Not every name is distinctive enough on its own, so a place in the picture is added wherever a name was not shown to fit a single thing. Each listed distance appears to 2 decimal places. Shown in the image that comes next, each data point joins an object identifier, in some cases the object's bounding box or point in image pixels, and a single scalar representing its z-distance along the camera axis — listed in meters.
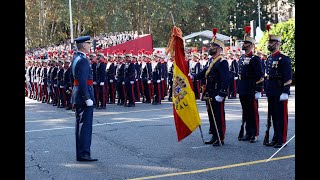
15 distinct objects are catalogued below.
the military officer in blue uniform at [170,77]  19.47
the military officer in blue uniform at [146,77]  18.84
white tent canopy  34.56
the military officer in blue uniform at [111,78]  18.56
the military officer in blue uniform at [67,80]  17.48
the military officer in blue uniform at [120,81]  18.19
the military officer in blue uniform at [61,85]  18.55
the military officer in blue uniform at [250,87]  9.39
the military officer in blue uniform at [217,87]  9.34
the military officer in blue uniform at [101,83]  17.52
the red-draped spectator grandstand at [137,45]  29.20
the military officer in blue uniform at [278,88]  8.84
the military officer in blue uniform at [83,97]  8.12
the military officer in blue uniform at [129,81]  18.00
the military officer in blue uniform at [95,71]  17.59
